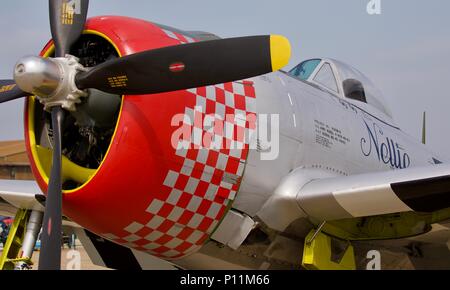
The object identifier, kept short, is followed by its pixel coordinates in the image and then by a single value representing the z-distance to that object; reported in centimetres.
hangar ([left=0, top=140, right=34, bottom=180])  4384
